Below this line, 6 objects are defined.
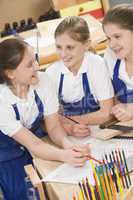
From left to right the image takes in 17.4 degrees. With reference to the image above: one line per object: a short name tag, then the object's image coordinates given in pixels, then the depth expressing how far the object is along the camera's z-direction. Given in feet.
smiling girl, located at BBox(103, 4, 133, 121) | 6.24
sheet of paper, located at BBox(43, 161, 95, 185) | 4.88
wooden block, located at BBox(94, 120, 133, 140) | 5.57
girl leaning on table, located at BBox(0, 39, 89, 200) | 5.89
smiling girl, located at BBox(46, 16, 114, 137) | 6.38
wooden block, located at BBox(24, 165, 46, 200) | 4.91
